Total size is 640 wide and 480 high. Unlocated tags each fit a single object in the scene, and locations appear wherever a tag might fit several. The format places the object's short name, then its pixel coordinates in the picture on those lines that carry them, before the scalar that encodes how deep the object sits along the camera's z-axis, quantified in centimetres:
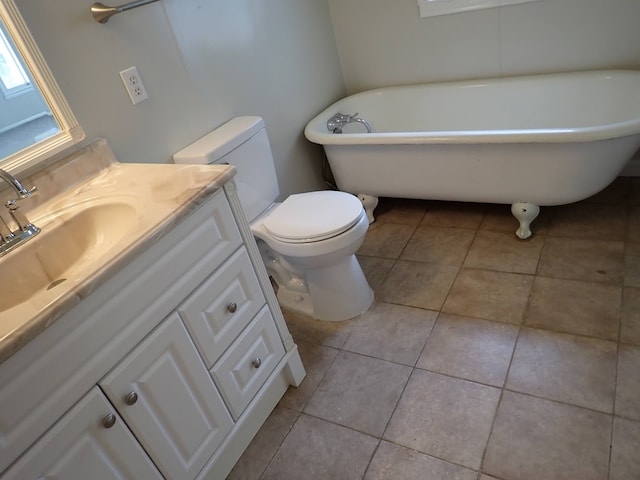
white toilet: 168
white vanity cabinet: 88
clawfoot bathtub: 181
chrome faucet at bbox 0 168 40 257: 113
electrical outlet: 153
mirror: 126
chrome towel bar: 141
